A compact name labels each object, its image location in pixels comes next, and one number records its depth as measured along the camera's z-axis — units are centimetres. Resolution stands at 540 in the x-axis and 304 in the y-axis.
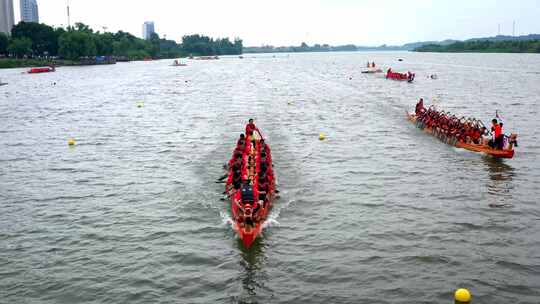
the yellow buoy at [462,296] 1295
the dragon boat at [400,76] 7951
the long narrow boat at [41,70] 10630
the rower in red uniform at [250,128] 2666
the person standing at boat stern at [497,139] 2661
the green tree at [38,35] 13800
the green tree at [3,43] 12900
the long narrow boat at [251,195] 1627
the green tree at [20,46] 12800
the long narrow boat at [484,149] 2634
